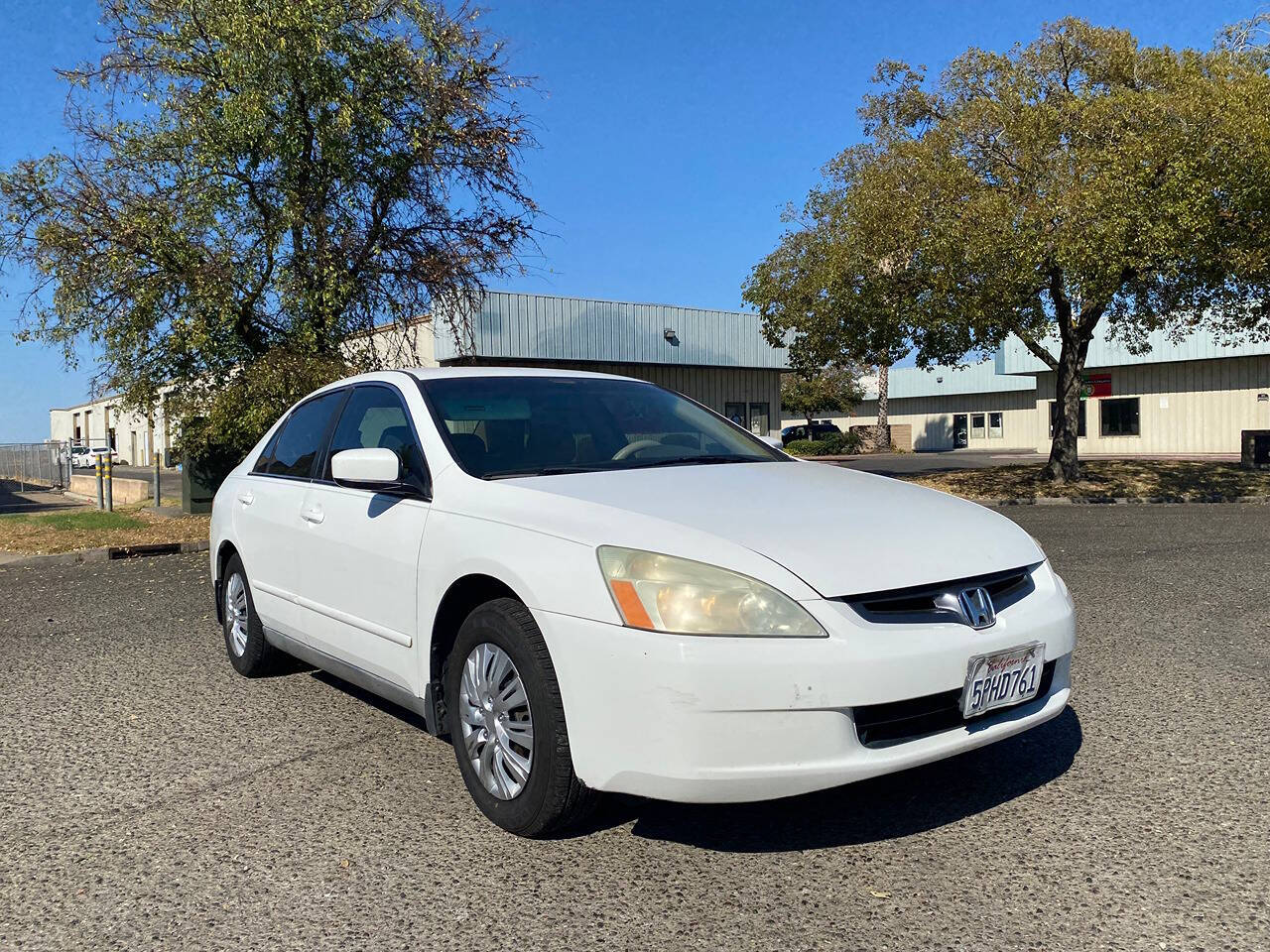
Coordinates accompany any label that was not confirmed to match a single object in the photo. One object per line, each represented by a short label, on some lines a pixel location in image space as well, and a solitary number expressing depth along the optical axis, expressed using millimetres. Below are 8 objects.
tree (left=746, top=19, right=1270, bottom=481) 16141
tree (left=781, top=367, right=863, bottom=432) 58938
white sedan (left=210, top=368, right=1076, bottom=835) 2830
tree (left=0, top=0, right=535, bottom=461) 13609
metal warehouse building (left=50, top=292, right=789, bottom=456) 29062
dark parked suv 55203
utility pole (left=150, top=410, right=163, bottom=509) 16188
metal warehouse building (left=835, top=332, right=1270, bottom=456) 36562
